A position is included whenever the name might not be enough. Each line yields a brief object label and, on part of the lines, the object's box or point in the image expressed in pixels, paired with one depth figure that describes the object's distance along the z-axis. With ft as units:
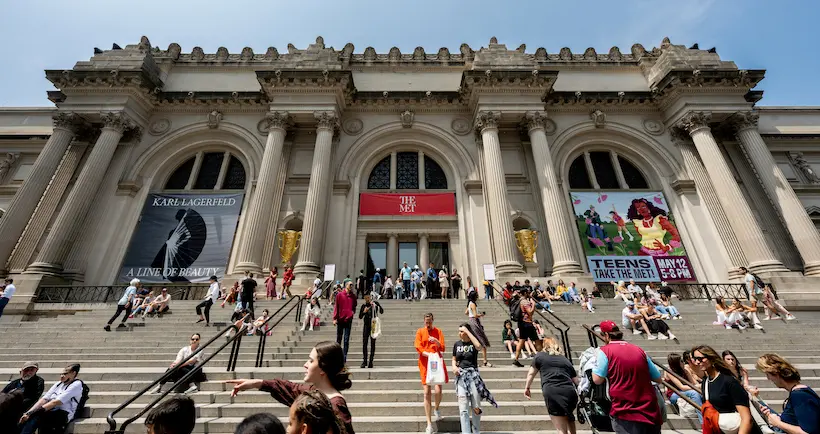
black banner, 53.26
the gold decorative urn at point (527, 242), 54.70
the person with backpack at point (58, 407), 14.58
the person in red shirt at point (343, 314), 23.20
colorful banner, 53.52
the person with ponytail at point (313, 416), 5.26
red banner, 59.72
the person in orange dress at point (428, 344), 15.74
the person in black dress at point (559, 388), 12.66
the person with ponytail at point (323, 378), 7.18
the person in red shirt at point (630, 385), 9.86
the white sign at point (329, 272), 45.62
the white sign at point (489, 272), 45.47
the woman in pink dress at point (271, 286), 43.86
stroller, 11.40
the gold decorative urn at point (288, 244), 54.08
